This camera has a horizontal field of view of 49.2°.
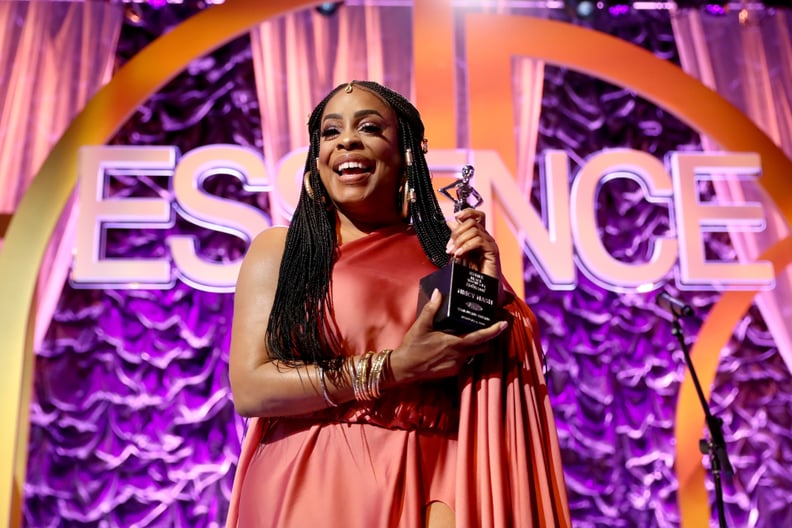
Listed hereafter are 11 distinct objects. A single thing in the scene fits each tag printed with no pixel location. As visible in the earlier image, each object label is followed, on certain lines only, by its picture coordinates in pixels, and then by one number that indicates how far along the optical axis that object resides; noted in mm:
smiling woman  1380
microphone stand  3076
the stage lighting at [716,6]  4547
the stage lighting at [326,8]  4387
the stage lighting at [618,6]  4480
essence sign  3828
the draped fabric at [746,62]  4535
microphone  3141
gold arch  3668
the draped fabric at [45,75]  4141
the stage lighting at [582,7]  4387
